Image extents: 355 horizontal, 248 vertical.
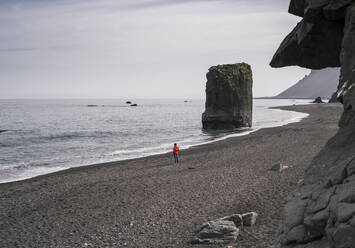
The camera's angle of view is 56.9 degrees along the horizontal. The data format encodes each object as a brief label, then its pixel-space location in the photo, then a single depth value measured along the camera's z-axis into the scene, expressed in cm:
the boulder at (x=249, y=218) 1426
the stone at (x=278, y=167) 2397
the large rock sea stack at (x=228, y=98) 6544
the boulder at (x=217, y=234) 1291
